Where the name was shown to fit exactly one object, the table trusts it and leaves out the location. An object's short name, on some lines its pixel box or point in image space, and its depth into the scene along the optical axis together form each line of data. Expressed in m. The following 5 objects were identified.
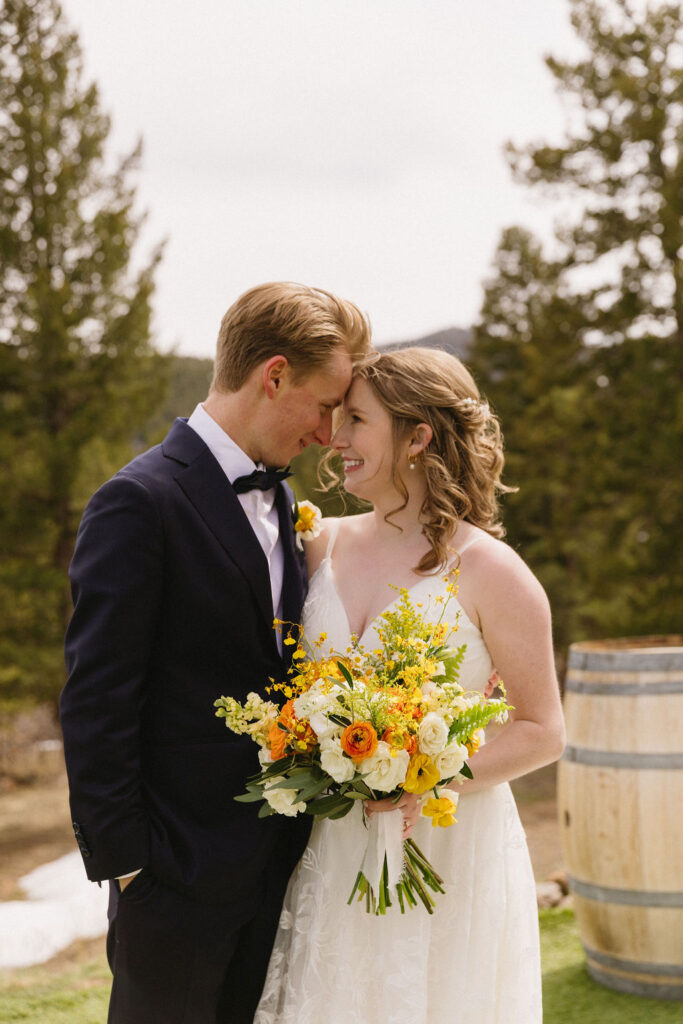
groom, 2.54
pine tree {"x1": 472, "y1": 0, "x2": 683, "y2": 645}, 13.10
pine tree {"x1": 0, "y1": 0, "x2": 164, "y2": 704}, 10.88
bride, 2.77
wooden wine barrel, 4.35
